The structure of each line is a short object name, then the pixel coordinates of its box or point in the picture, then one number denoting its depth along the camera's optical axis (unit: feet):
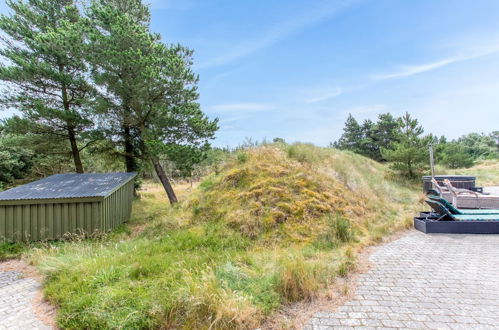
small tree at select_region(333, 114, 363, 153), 106.63
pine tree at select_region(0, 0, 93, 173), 33.47
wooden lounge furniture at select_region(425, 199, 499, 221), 18.88
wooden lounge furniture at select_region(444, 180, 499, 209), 25.23
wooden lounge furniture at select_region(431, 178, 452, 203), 29.89
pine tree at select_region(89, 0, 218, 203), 30.22
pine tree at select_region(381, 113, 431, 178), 47.25
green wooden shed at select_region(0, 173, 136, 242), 20.31
